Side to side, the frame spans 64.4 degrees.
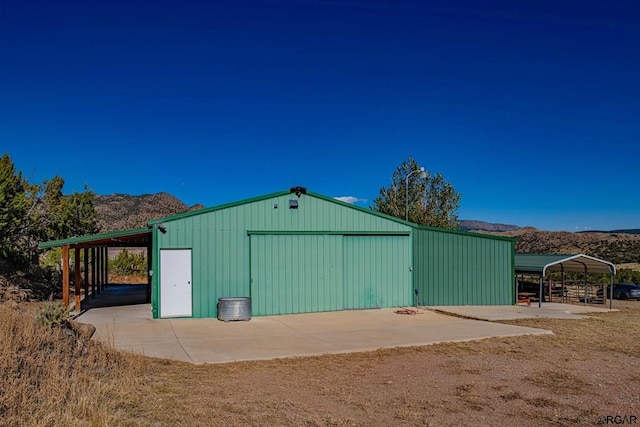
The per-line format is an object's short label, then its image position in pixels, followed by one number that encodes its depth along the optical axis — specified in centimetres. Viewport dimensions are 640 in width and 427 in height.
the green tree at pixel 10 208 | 1862
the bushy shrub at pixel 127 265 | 3434
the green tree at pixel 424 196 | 3288
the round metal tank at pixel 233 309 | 1444
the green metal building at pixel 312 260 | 1524
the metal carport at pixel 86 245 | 1474
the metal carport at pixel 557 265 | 1994
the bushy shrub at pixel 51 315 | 882
